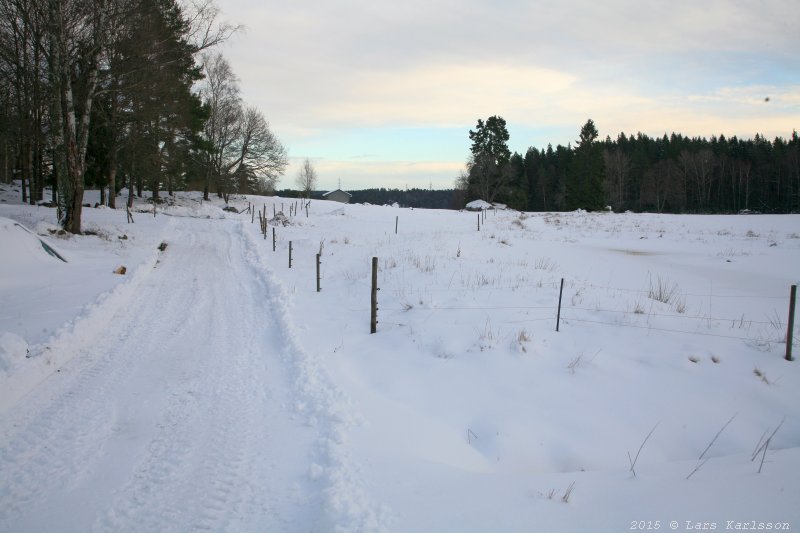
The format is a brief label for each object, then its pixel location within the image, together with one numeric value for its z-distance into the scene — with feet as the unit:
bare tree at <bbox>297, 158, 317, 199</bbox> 312.50
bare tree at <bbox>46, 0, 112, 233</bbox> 50.24
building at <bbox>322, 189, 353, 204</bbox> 315.17
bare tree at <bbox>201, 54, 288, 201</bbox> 156.15
